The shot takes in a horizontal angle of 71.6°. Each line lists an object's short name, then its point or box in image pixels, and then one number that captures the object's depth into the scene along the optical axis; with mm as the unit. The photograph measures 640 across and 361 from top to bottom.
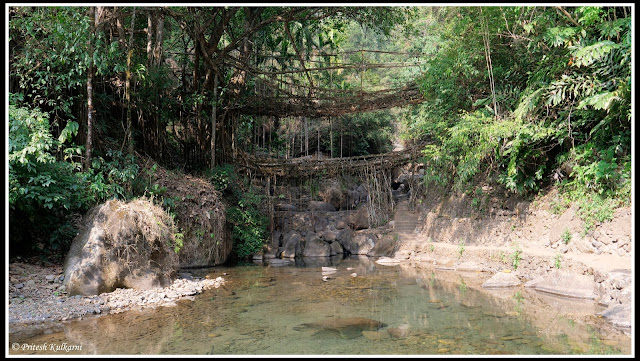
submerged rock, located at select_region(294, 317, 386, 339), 4809
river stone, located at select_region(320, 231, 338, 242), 12616
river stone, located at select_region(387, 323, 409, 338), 4688
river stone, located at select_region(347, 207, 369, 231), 13562
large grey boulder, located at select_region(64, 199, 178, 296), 6105
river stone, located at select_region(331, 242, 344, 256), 12039
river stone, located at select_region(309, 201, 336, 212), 15451
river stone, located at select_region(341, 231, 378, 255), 11970
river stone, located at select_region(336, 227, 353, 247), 12375
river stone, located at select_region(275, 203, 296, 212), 13805
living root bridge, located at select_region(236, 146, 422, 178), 12742
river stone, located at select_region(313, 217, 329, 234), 13308
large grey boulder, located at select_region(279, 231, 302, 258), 11492
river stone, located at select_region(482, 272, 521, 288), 6961
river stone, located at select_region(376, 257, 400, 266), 9867
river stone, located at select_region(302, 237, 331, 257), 11655
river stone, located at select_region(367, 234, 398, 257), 11117
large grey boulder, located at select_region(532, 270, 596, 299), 5934
